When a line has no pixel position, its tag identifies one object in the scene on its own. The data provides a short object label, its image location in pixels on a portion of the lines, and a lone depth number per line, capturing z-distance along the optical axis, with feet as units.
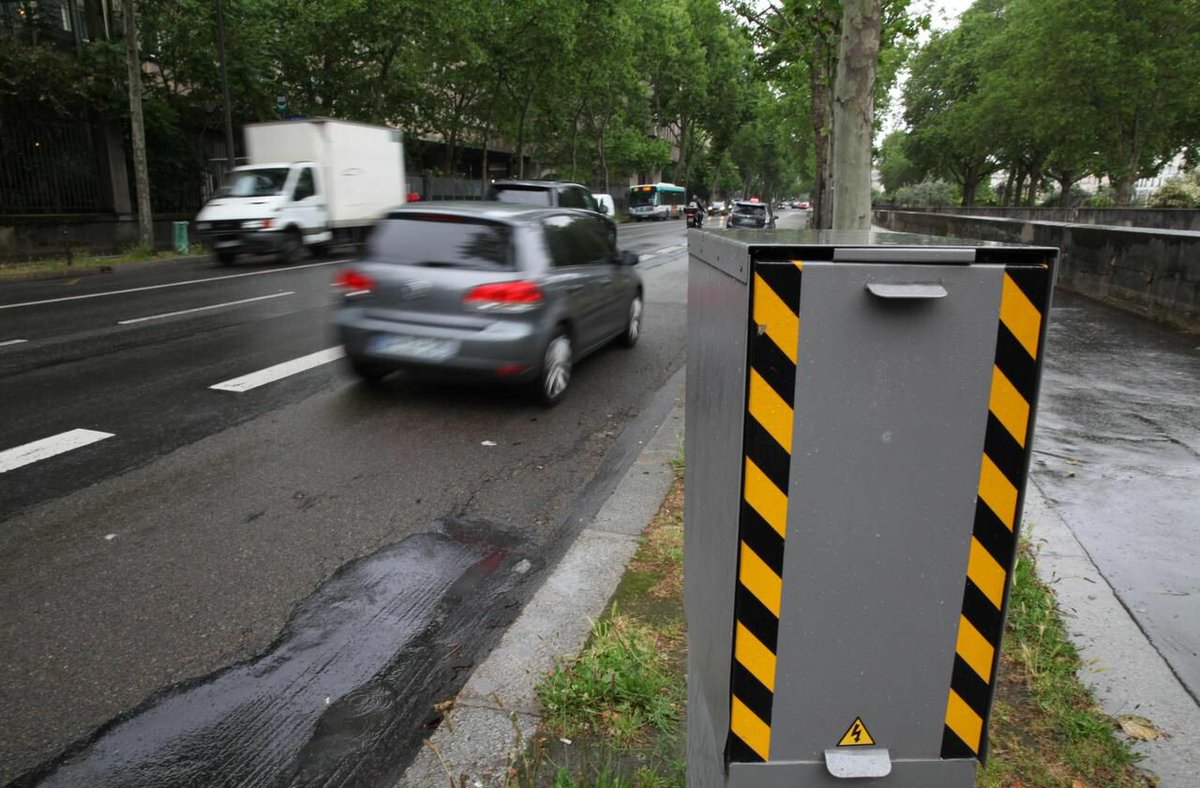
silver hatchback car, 22.30
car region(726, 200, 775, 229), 121.99
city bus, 194.59
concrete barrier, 36.22
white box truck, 62.95
